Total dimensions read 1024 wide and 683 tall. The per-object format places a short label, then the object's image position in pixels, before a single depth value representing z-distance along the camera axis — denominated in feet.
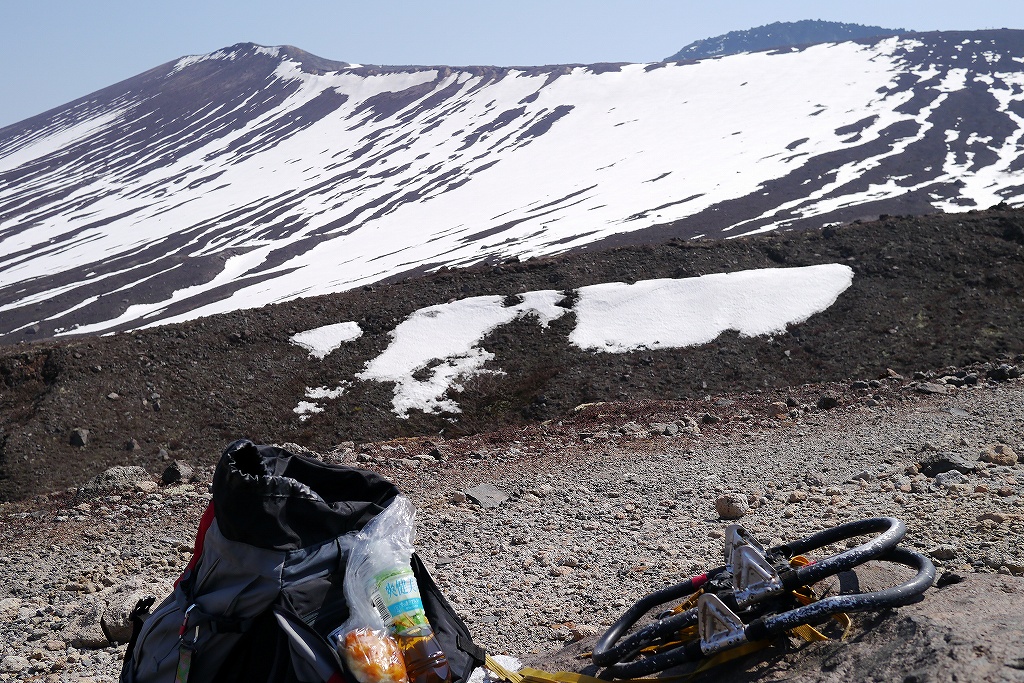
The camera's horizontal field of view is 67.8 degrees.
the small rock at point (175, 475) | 34.55
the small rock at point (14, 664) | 18.48
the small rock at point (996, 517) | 20.25
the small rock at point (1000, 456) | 26.78
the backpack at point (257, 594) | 10.73
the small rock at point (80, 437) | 49.34
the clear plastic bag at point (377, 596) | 10.64
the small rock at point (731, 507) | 25.91
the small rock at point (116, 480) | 33.14
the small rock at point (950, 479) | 25.34
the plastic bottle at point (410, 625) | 11.18
